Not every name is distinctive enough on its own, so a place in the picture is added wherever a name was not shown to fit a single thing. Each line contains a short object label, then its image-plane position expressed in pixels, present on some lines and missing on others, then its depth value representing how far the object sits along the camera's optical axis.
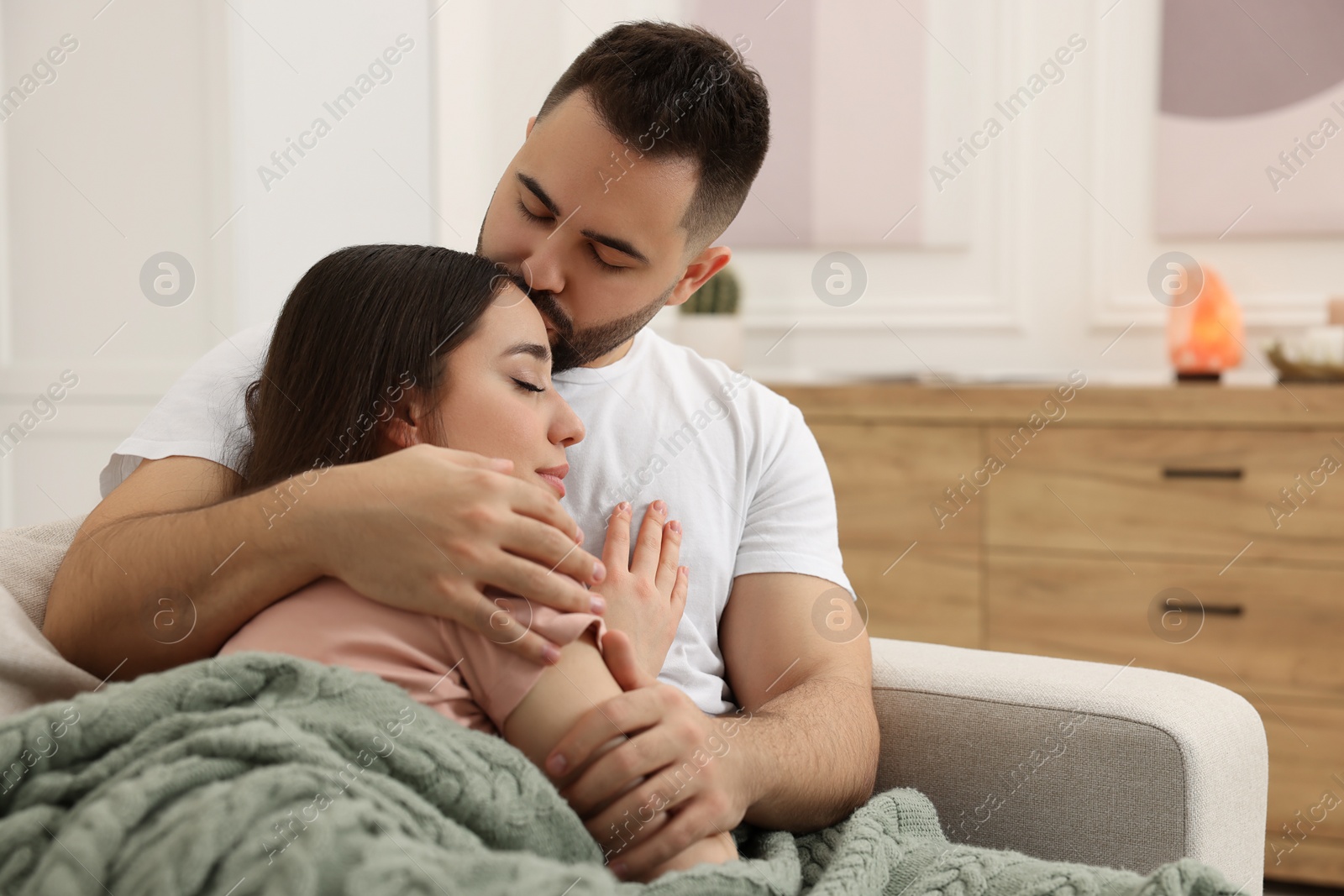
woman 0.89
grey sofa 1.05
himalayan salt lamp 2.37
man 0.89
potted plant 2.71
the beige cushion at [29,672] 0.90
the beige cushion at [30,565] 1.06
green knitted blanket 0.67
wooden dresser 2.14
